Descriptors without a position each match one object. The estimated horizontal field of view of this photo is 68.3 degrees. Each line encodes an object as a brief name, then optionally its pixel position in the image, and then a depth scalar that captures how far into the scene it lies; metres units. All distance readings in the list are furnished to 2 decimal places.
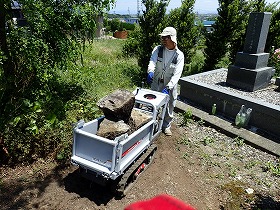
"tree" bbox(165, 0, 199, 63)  7.14
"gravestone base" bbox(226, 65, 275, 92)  5.65
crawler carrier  2.58
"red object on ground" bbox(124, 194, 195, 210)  0.73
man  3.67
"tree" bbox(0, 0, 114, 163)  2.63
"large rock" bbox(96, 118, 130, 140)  2.88
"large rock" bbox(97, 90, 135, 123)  2.91
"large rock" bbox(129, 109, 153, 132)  3.17
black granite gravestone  5.64
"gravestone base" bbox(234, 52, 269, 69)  5.68
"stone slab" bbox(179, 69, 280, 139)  4.51
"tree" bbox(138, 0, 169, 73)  6.91
